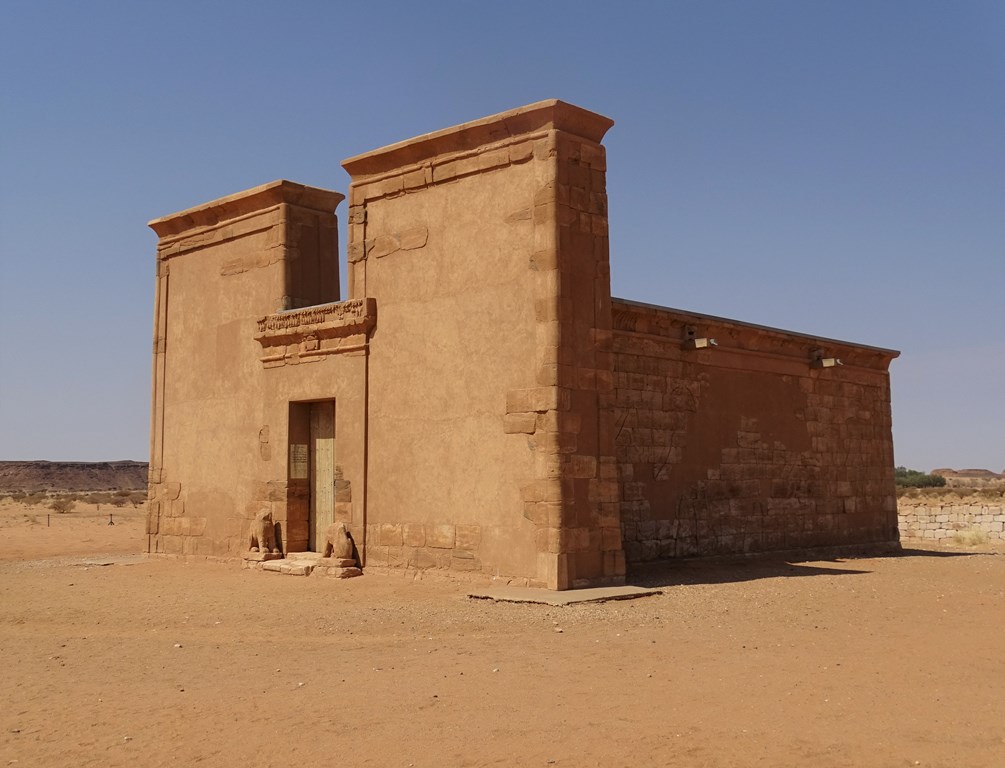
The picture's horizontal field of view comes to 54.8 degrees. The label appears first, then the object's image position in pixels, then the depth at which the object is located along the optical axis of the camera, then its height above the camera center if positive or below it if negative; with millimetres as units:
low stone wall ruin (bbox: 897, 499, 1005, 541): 27375 -1238
